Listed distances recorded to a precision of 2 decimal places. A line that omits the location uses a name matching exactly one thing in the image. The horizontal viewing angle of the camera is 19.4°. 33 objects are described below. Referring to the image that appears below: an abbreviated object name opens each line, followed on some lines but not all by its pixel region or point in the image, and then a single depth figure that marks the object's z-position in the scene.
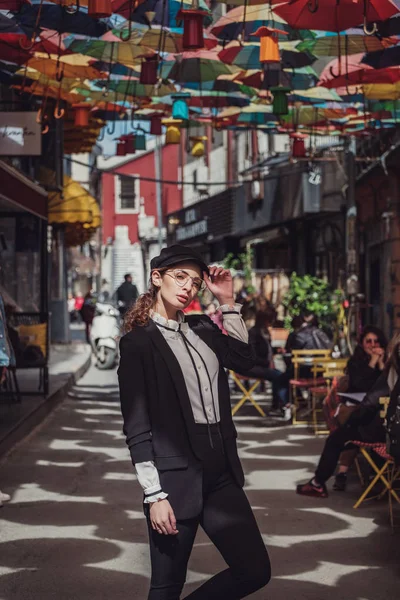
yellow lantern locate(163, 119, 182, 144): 15.55
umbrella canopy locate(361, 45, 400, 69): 11.16
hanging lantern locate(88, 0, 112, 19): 8.16
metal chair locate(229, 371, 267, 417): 15.65
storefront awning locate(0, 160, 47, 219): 14.01
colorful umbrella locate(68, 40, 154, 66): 11.41
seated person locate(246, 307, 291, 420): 15.80
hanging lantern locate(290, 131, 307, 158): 16.36
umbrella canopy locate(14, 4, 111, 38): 9.99
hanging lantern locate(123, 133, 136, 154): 16.83
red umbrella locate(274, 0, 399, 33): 8.99
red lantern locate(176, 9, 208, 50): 8.98
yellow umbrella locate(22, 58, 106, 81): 12.25
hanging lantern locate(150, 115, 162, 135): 15.97
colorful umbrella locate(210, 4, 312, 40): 10.05
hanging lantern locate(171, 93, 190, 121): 13.88
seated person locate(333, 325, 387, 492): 10.37
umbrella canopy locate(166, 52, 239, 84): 12.21
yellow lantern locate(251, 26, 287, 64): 9.87
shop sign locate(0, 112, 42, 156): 13.59
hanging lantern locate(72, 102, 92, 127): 15.39
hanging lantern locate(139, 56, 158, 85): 11.67
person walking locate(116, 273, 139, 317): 32.22
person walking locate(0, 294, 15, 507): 9.19
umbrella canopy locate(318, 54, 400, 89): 11.88
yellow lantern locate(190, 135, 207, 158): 17.53
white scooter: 24.31
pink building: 60.73
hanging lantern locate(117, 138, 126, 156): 16.83
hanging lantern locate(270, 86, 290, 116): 12.48
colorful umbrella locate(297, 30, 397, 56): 10.75
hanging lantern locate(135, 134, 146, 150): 17.05
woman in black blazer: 4.41
